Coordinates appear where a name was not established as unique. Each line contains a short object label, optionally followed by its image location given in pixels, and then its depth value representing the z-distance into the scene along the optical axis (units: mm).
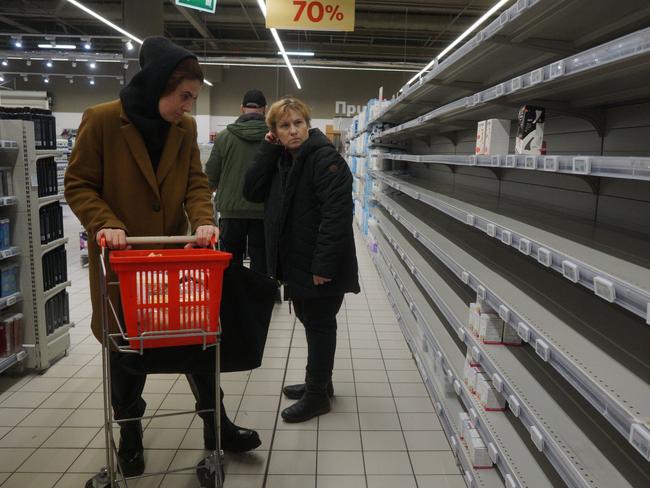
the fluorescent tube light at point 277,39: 7098
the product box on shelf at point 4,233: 3275
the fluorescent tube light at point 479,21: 5584
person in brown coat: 1995
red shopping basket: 1565
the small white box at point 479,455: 2250
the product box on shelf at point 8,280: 3271
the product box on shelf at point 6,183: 3299
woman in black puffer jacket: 2684
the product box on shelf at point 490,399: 2246
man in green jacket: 4137
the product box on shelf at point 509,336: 2305
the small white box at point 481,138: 2712
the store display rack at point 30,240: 3307
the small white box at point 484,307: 2310
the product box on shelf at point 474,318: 2363
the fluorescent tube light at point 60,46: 12688
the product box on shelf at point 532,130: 2229
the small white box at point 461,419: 2462
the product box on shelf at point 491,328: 2270
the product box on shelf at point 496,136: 2594
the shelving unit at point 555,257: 1442
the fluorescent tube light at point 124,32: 8078
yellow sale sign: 6906
